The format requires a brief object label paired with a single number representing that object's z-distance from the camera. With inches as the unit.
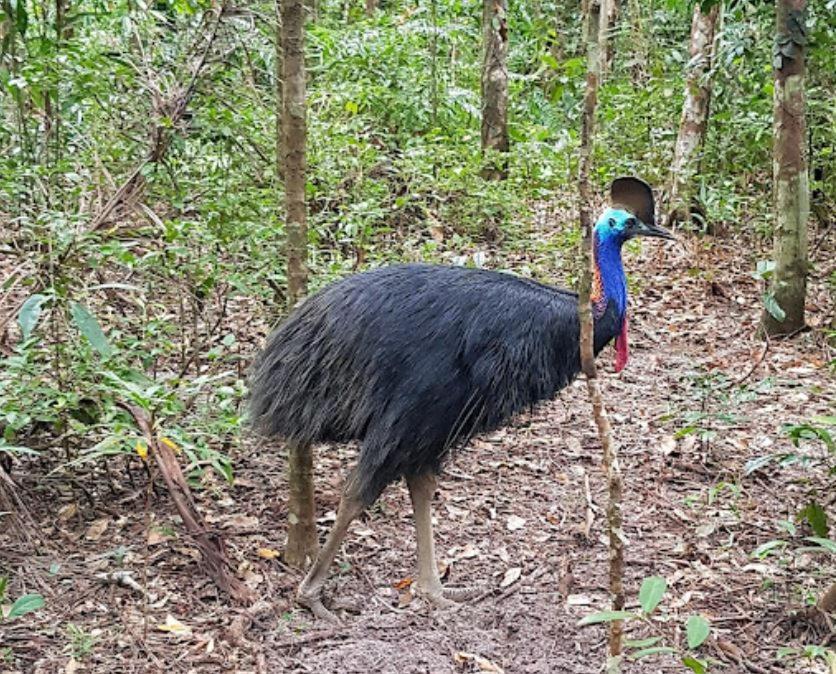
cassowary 136.4
